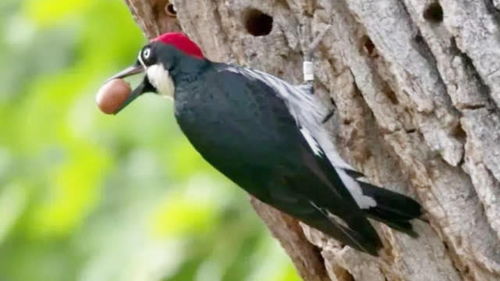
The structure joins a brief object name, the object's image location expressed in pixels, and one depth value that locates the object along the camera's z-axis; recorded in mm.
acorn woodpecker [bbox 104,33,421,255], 7871
